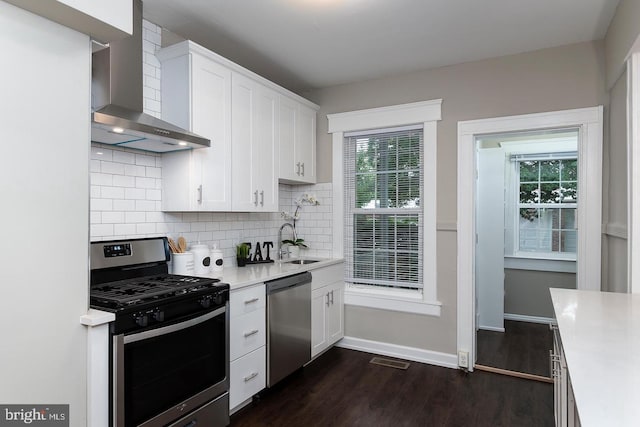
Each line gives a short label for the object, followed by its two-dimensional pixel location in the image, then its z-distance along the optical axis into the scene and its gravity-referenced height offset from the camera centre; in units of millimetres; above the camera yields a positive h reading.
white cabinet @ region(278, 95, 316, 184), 3576 +685
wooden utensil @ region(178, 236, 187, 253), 2848 -248
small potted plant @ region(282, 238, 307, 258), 4004 -359
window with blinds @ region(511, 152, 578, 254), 4973 +128
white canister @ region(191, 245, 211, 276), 2826 -366
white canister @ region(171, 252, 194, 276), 2748 -378
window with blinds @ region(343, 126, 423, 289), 3740 +44
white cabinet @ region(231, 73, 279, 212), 2984 +545
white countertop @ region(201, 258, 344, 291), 2627 -480
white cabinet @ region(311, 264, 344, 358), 3438 -919
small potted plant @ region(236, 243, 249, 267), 3340 -378
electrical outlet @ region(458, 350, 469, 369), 3371 -1309
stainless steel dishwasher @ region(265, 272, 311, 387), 2846 -904
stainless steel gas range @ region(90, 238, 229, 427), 1818 -670
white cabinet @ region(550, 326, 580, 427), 1391 -761
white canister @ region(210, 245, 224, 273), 2943 -382
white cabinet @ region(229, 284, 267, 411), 2510 -910
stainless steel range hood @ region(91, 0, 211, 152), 2119 +658
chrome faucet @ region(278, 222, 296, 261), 4038 -308
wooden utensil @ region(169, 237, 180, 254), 2783 -263
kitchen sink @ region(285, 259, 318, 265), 3723 -495
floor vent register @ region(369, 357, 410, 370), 3475 -1404
